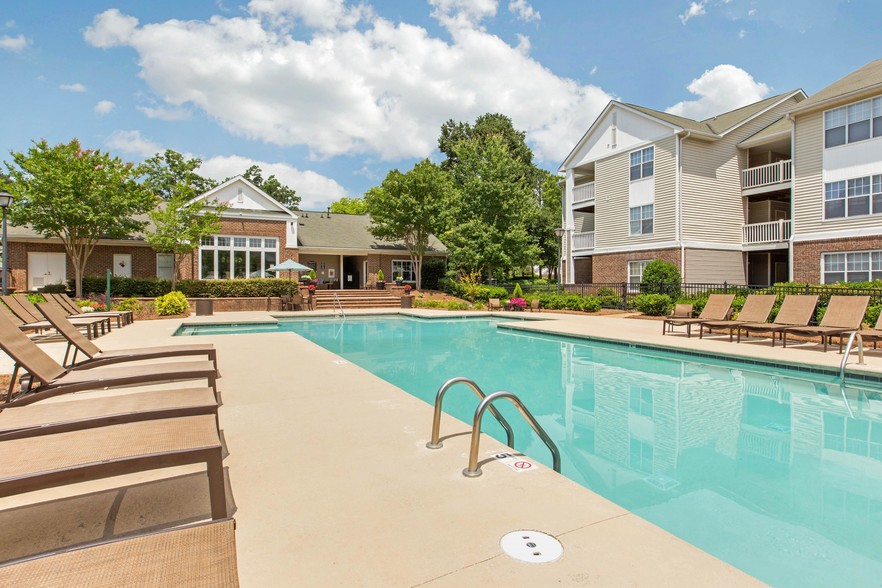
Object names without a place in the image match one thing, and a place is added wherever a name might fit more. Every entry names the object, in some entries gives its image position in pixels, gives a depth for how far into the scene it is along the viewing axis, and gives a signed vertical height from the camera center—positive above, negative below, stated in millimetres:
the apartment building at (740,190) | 17938 +4300
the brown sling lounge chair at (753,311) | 11383 -751
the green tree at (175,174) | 41375 +10716
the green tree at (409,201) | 27938 +4988
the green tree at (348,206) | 57469 +10051
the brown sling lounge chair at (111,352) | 5469 -816
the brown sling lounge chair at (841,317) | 9578 -771
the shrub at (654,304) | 17453 -837
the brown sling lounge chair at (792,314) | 10430 -756
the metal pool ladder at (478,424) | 3184 -1076
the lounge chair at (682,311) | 13320 -830
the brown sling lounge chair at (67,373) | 3939 -838
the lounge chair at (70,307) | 12711 -622
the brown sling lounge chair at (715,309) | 12515 -747
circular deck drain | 2305 -1352
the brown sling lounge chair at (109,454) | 2027 -833
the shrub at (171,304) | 18734 -794
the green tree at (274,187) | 60062 +12646
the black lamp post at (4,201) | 12484 +2274
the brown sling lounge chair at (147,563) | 1482 -936
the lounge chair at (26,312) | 10006 -599
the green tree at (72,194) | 19172 +3832
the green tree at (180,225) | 21250 +2827
